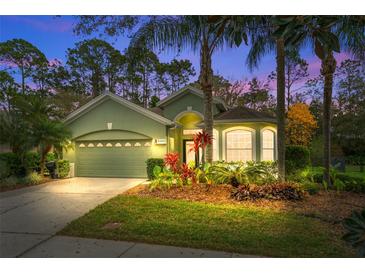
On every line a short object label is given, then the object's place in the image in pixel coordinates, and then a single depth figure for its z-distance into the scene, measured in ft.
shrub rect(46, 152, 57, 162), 51.14
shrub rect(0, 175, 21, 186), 35.41
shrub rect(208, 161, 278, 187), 29.40
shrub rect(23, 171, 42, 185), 36.72
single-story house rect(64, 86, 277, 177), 43.24
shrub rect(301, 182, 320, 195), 29.17
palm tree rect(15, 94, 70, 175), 38.88
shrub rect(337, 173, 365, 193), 31.45
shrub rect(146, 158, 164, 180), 38.99
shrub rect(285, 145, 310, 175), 43.65
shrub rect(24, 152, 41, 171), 40.32
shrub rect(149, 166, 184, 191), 30.12
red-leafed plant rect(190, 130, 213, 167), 29.73
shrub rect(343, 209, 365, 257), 10.93
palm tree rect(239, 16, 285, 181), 29.76
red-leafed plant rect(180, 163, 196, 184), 30.27
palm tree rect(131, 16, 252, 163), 32.01
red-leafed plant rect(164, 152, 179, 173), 30.94
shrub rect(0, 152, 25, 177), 38.78
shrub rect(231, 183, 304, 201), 25.89
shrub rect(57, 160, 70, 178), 42.04
